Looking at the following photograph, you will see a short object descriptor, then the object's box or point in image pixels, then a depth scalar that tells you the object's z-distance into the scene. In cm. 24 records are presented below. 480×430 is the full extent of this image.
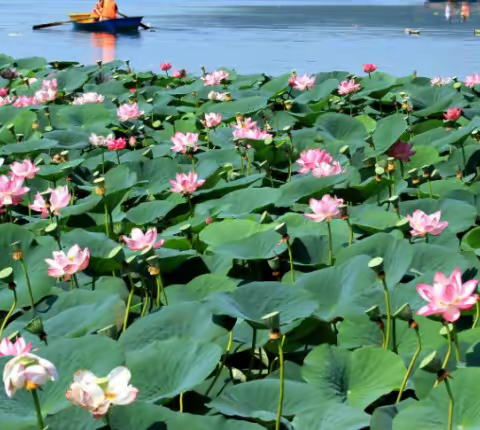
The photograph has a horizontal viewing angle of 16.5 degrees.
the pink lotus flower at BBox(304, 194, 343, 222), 703
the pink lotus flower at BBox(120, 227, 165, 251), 669
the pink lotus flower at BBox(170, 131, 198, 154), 878
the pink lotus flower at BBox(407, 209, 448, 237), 687
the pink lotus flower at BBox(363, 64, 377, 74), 1470
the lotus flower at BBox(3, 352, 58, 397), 516
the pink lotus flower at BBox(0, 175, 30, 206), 757
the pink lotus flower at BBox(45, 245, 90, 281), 666
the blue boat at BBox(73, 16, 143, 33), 5437
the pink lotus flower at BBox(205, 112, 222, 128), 994
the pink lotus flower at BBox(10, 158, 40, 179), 805
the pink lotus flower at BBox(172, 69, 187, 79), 1669
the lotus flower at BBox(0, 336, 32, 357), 574
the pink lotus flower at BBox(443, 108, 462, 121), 978
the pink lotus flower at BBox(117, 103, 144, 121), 1093
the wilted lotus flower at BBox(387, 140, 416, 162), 852
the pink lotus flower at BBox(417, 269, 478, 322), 568
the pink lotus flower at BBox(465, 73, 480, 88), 1341
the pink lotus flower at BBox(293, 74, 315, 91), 1358
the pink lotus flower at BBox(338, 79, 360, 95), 1228
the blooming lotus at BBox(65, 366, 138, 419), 534
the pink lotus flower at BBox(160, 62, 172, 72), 1746
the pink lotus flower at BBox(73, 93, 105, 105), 1261
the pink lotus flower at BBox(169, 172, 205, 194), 784
